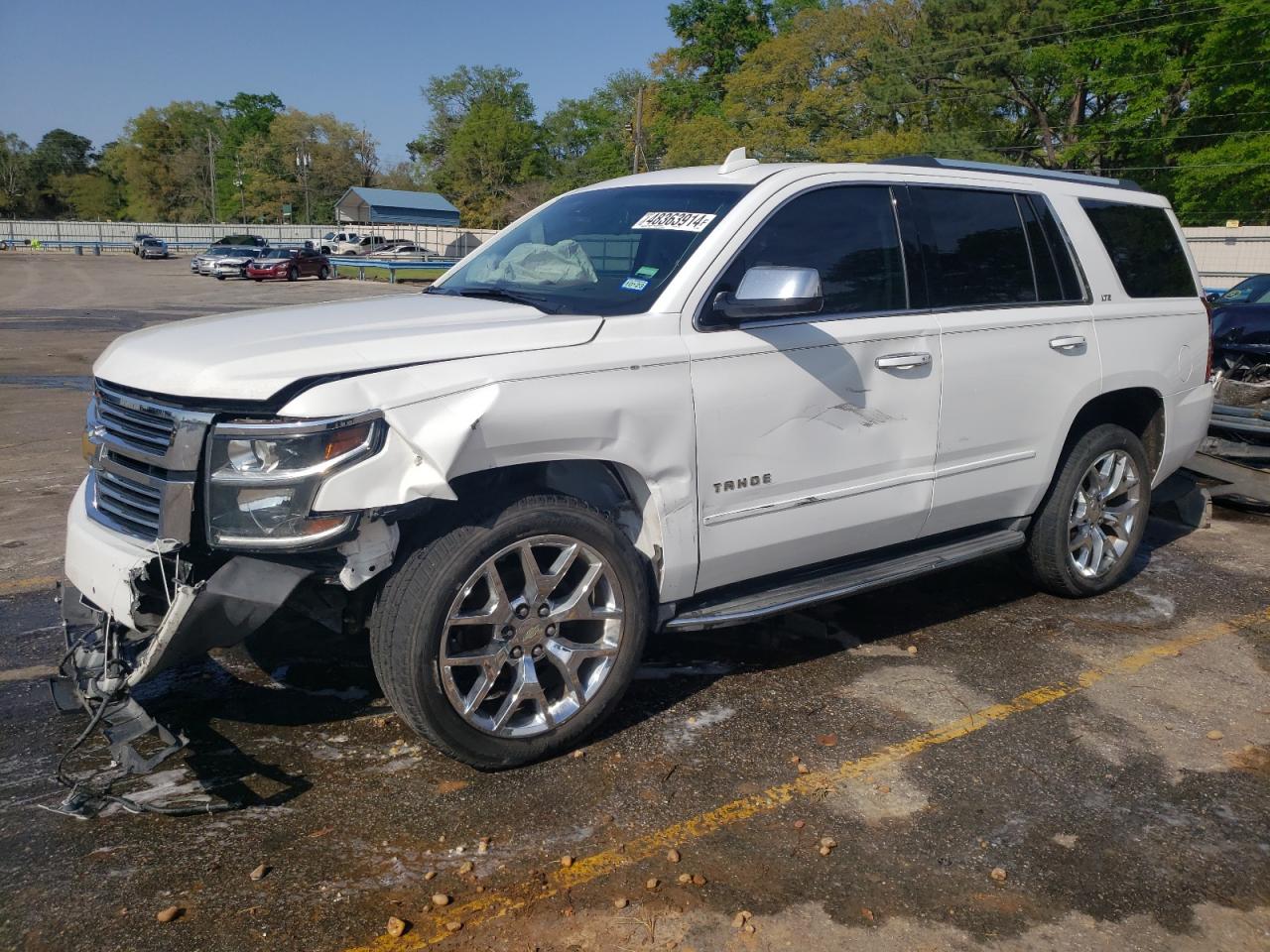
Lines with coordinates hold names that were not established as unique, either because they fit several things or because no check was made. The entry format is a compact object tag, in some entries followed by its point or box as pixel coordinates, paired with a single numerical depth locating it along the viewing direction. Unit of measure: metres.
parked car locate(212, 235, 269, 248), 51.88
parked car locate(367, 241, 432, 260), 49.59
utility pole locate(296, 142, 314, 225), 101.44
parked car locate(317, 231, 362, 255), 57.84
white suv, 3.15
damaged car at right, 7.42
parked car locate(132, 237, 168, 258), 57.66
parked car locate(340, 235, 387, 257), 57.91
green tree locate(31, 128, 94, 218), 110.50
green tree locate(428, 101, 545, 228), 91.75
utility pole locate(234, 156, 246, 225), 105.31
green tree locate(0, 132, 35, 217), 105.62
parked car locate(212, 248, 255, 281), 43.75
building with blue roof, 75.50
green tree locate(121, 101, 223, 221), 110.25
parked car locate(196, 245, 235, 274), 44.91
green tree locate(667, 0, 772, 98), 81.69
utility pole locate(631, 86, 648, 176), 53.28
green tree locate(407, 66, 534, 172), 102.38
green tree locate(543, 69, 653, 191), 82.94
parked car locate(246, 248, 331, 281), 42.41
